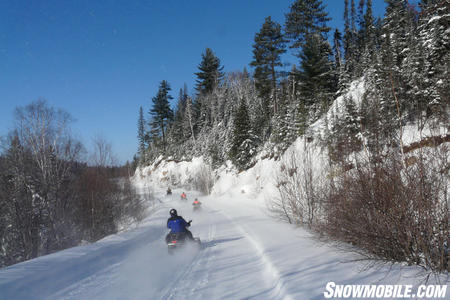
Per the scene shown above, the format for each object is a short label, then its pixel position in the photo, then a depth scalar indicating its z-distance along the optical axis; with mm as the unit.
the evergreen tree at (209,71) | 49731
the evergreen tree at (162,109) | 57188
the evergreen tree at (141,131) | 74344
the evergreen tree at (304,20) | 28703
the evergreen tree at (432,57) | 12225
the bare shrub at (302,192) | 8690
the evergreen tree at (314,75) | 24844
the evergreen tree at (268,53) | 31078
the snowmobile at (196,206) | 20688
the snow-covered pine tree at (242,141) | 30922
